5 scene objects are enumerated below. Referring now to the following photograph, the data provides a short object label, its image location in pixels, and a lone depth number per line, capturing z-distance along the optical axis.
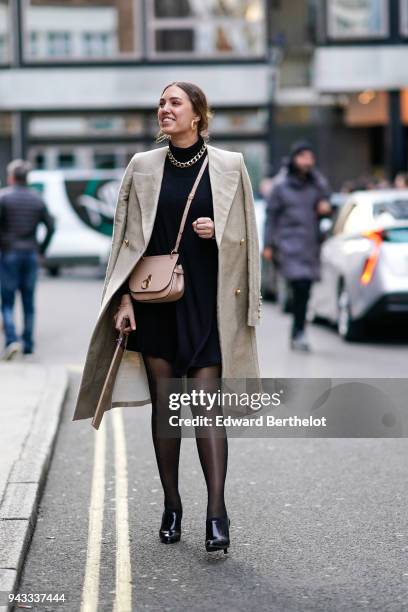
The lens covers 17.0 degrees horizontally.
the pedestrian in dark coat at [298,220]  13.09
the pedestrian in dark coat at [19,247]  13.16
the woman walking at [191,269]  5.59
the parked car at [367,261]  13.64
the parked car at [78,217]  26.53
